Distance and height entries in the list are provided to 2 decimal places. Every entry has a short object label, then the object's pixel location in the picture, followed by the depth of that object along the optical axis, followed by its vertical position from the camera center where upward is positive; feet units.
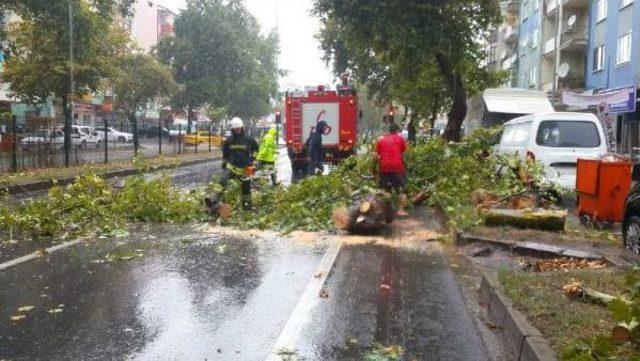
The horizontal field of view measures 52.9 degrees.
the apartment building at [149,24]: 255.70 +39.89
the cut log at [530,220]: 30.50 -4.36
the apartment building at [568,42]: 124.26 +17.04
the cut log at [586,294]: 17.01 -4.48
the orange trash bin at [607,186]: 32.30 -2.86
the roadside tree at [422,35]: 58.18 +8.65
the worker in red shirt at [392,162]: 40.27 -2.27
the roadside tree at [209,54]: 173.58 +18.63
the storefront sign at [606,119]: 65.52 +1.03
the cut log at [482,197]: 37.33 -4.09
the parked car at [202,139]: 148.50 -4.05
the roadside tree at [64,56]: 80.06 +9.48
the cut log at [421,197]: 42.68 -4.72
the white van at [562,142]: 41.47 -0.90
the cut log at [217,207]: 35.04 -4.63
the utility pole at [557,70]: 98.48 +9.33
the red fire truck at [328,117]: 71.64 +0.83
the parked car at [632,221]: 25.57 -3.71
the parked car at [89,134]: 78.40 -2.70
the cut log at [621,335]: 12.62 -4.04
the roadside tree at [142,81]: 139.44 +8.86
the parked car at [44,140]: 64.25 -2.05
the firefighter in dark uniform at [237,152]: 38.45 -1.75
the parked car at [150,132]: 131.02 -2.24
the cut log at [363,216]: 31.27 -4.47
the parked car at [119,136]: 108.32 -2.55
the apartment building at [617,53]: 90.94 +12.04
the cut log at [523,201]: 34.83 -4.01
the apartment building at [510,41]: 185.78 +26.88
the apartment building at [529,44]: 152.97 +21.35
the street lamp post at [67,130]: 69.82 -1.09
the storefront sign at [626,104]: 67.05 +2.67
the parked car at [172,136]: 124.47 -2.80
